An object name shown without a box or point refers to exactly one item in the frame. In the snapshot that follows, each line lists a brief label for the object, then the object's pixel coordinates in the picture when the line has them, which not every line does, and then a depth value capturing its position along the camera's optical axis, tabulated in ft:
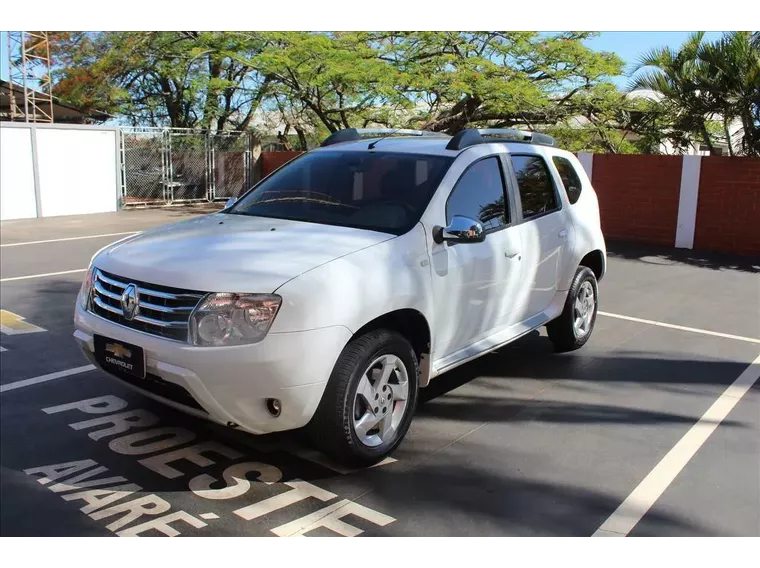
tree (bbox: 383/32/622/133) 52.75
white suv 11.34
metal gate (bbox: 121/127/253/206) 64.75
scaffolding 74.23
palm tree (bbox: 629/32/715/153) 40.68
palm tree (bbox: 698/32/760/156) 37.91
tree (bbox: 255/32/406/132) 54.44
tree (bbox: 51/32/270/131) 64.49
